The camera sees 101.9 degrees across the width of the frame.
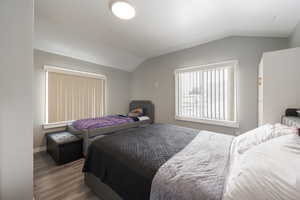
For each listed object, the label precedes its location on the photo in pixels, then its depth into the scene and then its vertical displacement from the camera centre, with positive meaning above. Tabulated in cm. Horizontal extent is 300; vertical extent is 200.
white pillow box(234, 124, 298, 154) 103 -34
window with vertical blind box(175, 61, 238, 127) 277 +14
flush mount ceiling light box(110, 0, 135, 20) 177 +138
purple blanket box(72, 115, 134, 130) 271 -56
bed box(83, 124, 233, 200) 95 -57
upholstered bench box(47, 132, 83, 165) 230 -96
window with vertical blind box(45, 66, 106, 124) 296 +12
